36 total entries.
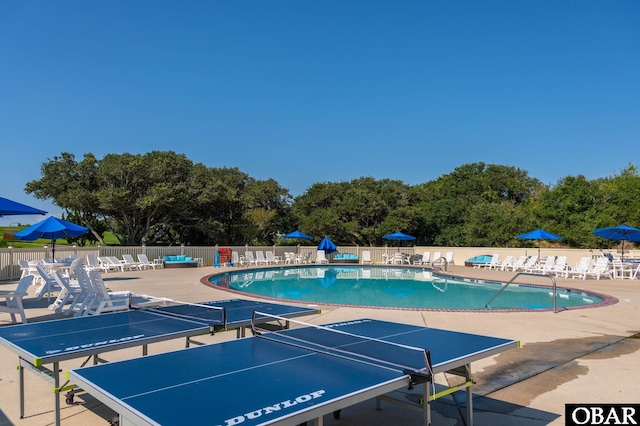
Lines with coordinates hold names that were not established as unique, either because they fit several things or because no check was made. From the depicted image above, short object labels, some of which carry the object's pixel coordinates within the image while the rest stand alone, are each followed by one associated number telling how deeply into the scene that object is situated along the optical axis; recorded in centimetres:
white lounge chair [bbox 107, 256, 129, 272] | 2366
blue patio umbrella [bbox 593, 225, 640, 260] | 2322
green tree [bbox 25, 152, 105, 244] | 3114
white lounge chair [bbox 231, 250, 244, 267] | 2870
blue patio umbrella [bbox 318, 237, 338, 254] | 3030
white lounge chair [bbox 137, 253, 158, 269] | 2522
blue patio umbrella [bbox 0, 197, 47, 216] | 1206
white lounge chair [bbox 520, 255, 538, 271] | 2498
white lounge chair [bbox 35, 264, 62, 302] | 1257
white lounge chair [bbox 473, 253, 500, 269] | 2802
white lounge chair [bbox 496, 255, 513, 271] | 2733
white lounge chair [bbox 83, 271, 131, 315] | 982
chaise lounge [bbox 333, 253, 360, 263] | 3316
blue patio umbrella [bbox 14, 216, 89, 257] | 1716
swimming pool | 1617
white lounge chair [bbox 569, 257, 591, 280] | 2208
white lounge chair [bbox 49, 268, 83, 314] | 1084
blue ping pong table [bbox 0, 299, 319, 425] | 418
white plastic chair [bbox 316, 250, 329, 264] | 3280
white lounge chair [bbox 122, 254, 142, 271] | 2431
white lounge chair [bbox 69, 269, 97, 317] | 1012
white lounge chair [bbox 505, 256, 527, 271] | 2628
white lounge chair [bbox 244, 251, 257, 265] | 2903
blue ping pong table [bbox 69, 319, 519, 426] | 260
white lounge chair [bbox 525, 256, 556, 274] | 2387
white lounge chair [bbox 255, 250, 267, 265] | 2969
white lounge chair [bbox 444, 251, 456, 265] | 3112
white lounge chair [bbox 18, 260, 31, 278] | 1736
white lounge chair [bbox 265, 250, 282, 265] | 3055
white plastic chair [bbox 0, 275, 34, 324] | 886
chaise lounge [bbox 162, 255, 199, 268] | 2686
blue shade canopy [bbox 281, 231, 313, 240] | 3316
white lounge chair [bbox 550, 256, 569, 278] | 2336
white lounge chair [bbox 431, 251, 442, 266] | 2991
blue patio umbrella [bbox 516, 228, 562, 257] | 2635
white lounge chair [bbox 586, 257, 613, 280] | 2212
